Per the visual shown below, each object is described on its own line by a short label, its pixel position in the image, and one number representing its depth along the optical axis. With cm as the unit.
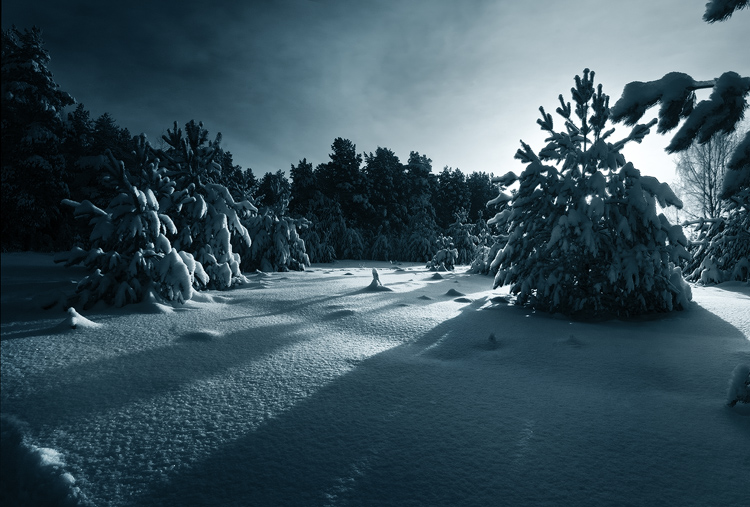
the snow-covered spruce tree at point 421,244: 2659
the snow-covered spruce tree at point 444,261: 1632
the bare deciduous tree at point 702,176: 1992
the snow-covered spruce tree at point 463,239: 2306
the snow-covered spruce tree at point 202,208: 810
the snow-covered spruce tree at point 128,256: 564
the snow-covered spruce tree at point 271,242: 1363
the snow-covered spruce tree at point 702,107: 204
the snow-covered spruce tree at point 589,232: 544
